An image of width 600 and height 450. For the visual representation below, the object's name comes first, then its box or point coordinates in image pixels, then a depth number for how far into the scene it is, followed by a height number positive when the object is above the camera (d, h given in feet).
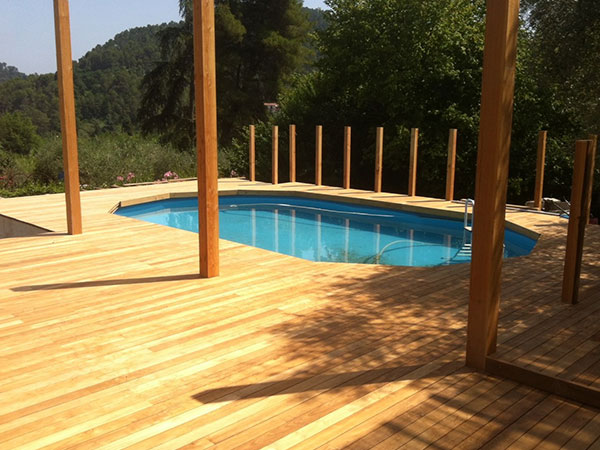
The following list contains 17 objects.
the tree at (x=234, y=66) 77.05 +8.31
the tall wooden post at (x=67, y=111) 20.26 +0.57
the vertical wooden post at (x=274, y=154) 38.37 -1.61
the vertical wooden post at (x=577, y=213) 13.24 -1.79
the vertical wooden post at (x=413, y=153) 32.19 -1.25
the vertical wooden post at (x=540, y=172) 28.27 -1.92
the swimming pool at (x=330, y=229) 25.67 -5.01
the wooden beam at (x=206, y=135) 15.48 -0.17
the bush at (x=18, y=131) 98.32 -0.71
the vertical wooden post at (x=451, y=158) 30.45 -1.39
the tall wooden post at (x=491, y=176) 9.53 -0.75
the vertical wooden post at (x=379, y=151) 34.01 -1.19
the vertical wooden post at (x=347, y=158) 35.86 -1.69
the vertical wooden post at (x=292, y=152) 38.37 -1.50
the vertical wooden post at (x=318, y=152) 37.04 -1.41
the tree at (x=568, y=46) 30.27 +4.52
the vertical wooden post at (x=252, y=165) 40.46 -2.53
